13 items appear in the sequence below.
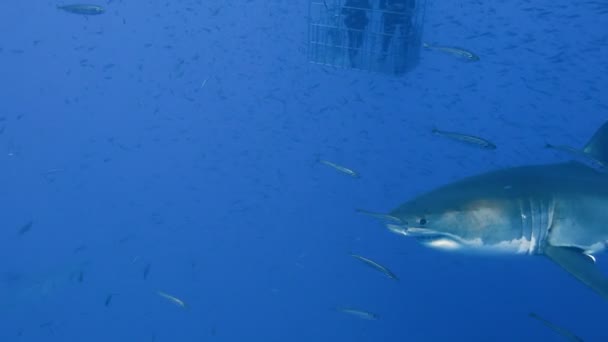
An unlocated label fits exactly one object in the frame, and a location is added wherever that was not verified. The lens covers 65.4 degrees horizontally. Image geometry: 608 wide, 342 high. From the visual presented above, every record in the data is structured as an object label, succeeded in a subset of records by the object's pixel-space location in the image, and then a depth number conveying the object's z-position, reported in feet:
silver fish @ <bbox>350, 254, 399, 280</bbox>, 13.65
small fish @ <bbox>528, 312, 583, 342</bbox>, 12.73
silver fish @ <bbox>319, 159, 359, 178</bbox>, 15.14
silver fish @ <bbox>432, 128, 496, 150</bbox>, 12.66
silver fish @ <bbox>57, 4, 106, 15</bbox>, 15.92
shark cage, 16.10
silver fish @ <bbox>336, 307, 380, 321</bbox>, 15.80
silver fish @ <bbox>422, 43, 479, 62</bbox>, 14.01
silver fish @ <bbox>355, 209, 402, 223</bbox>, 8.46
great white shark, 8.57
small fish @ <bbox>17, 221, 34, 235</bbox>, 23.09
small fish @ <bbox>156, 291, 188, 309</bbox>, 17.75
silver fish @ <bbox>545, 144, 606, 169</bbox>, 9.96
